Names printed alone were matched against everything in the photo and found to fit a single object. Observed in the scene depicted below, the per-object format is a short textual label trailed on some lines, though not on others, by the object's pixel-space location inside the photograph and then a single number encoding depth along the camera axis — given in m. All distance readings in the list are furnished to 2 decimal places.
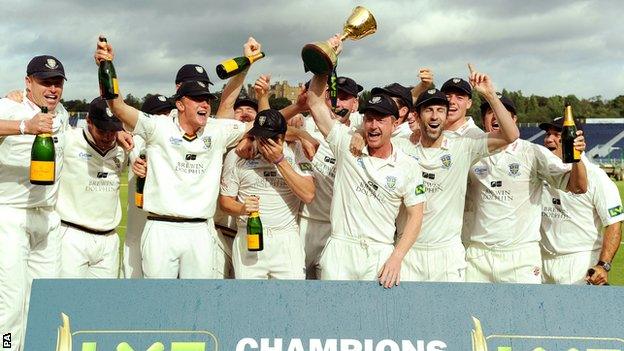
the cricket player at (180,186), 10.37
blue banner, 8.19
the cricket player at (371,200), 9.81
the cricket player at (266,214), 11.17
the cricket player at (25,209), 10.59
